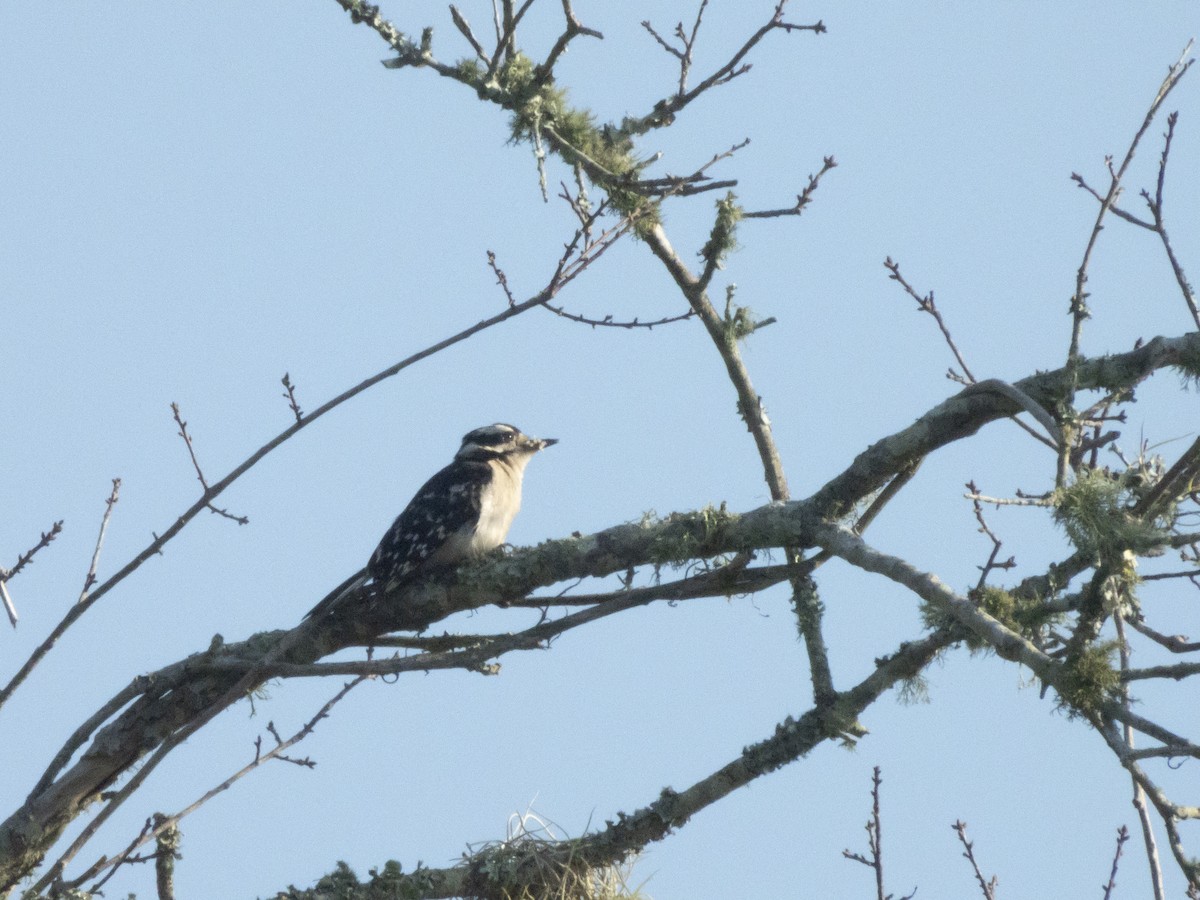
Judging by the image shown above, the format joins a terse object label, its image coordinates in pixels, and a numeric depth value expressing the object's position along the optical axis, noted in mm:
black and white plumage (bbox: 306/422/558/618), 10727
